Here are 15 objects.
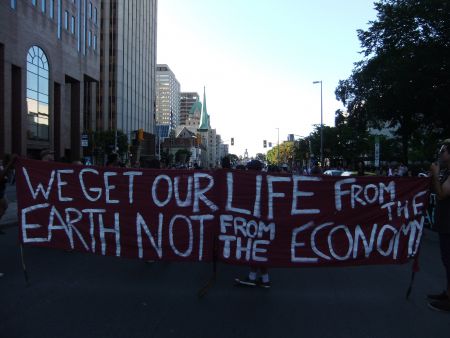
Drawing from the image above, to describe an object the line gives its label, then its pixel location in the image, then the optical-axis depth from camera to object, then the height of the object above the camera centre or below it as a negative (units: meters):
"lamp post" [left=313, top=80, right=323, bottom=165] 59.69 +6.97
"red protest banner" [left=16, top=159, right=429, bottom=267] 5.69 -0.68
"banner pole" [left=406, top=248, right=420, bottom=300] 5.66 -1.26
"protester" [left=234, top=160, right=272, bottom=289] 5.96 -1.53
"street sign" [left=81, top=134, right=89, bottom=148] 29.64 +1.40
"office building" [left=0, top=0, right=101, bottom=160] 36.81 +8.74
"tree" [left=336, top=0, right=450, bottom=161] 26.00 +5.95
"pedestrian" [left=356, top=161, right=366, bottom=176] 15.56 -0.17
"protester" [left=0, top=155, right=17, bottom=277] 6.81 -0.53
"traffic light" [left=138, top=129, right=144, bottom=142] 34.26 +2.17
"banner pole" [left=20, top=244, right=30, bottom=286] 5.85 -1.47
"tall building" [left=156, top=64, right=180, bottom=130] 176.50 +28.11
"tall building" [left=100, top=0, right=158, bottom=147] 80.50 +18.14
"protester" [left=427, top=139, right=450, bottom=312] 5.14 -0.50
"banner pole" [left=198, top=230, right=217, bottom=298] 5.59 -1.51
